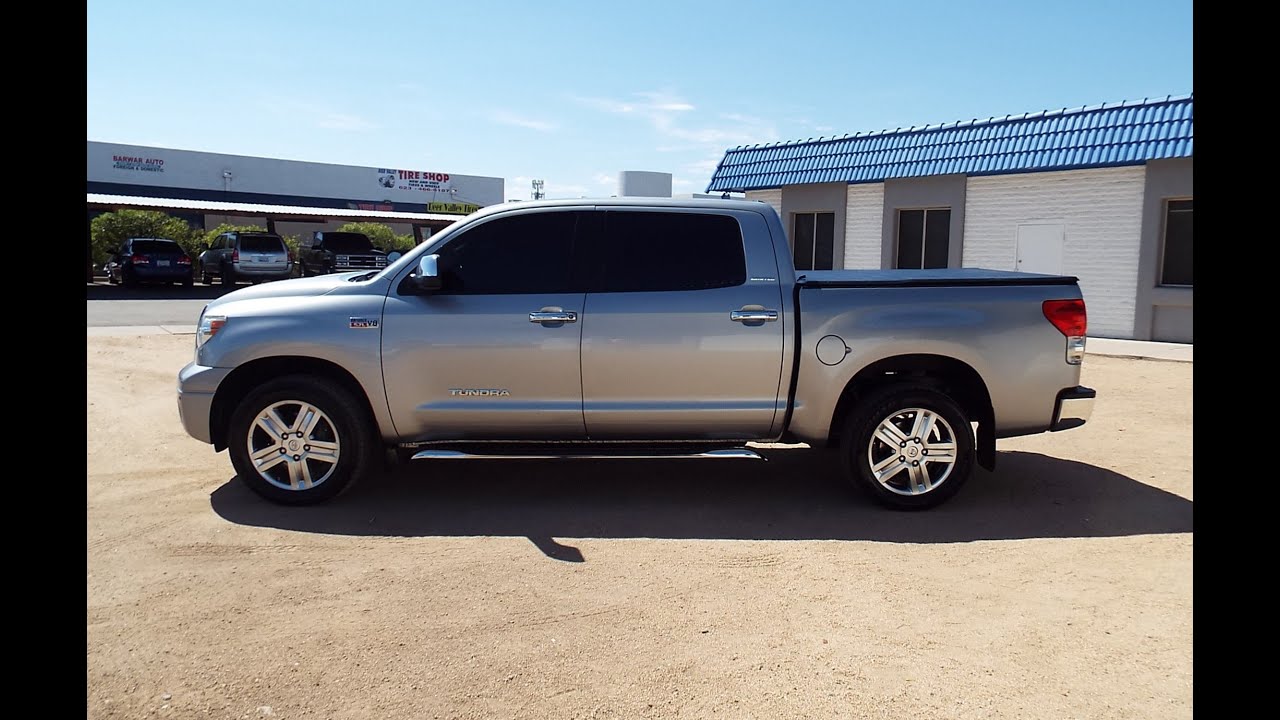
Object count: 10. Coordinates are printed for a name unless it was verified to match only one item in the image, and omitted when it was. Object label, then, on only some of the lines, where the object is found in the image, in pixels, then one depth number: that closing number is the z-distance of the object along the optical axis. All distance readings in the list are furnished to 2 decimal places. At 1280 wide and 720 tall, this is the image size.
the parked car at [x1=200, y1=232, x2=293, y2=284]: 29.59
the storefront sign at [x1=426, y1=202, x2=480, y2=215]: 55.41
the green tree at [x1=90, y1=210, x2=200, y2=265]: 34.25
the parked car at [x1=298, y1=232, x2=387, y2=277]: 30.48
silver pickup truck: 5.87
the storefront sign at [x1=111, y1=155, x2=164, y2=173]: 54.09
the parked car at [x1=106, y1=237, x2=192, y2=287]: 28.88
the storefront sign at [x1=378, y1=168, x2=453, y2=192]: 63.25
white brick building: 17.02
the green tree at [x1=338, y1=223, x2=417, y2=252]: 39.91
